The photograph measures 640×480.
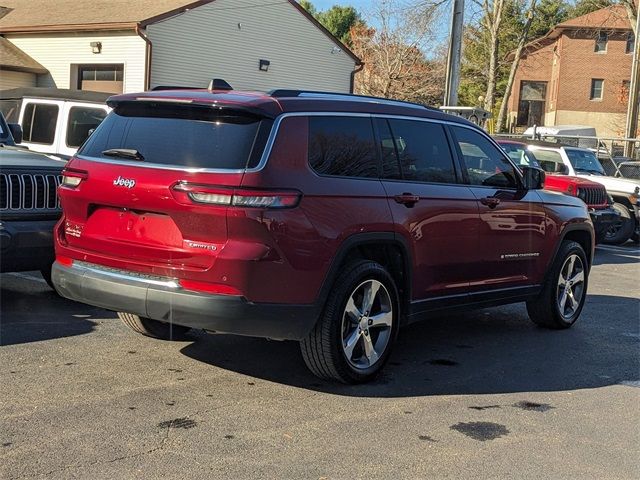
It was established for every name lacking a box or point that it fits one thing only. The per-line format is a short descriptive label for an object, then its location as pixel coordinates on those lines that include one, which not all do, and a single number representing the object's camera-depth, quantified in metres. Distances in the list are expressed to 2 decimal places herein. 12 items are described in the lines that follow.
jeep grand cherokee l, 4.50
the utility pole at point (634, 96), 29.39
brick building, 50.53
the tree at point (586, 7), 38.09
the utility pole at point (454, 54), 16.38
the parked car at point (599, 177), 14.79
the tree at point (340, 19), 54.03
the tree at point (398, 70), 38.94
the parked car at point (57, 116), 10.02
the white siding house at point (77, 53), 23.44
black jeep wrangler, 6.17
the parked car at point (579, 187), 13.31
